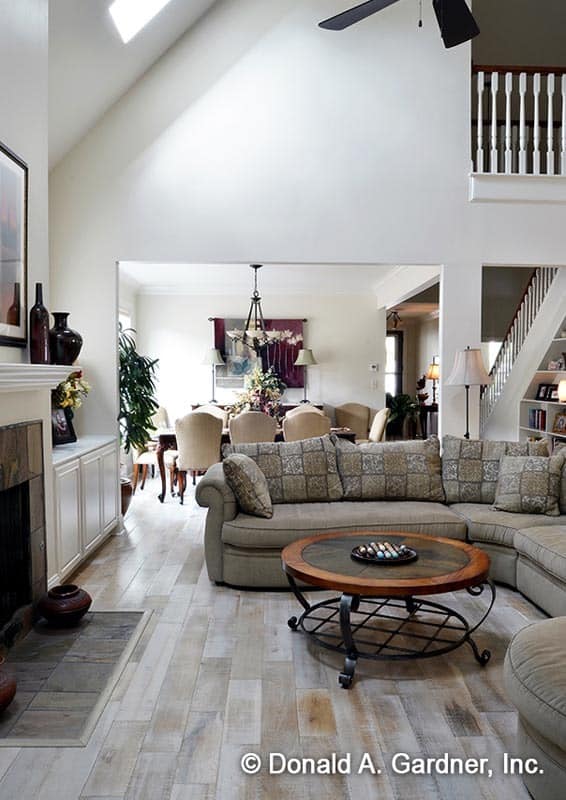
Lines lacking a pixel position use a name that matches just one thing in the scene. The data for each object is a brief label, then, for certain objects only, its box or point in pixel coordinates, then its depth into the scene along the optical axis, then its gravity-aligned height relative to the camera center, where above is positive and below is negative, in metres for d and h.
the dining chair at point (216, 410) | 7.97 -0.47
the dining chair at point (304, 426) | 6.79 -0.55
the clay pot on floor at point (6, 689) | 2.42 -1.22
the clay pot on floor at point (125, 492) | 5.35 -1.00
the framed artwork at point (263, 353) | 9.26 +0.32
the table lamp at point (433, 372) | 10.93 +0.04
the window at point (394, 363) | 13.07 +0.25
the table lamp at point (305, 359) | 9.11 +0.23
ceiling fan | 3.17 +1.83
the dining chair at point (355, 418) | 9.22 -0.63
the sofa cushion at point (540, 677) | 1.84 -0.94
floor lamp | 5.05 +0.03
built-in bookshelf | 6.86 -0.30
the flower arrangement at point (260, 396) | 7.20 -0.25
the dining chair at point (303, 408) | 7.37 -0.43
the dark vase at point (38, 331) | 3.38 +0.24
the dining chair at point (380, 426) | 7.53 -0.61
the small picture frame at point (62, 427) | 4.54 -0.38
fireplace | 3.14 -0.81
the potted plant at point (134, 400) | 5.52 -0.22
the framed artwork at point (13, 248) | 3.06 +0.63
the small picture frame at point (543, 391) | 7.13 -0.18
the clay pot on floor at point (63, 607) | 3.26 -1.20
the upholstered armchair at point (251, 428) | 6.54 -0.55
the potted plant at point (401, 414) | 11.20 -0.70
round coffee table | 2.78 -0.95
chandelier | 7.84 +0.53
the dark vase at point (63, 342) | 3.95 +0.21
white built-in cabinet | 3.83 -0.85
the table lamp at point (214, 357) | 9.02 +0.26
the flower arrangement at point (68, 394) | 4.47 -0.14
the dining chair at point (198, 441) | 6.38 -0.67
